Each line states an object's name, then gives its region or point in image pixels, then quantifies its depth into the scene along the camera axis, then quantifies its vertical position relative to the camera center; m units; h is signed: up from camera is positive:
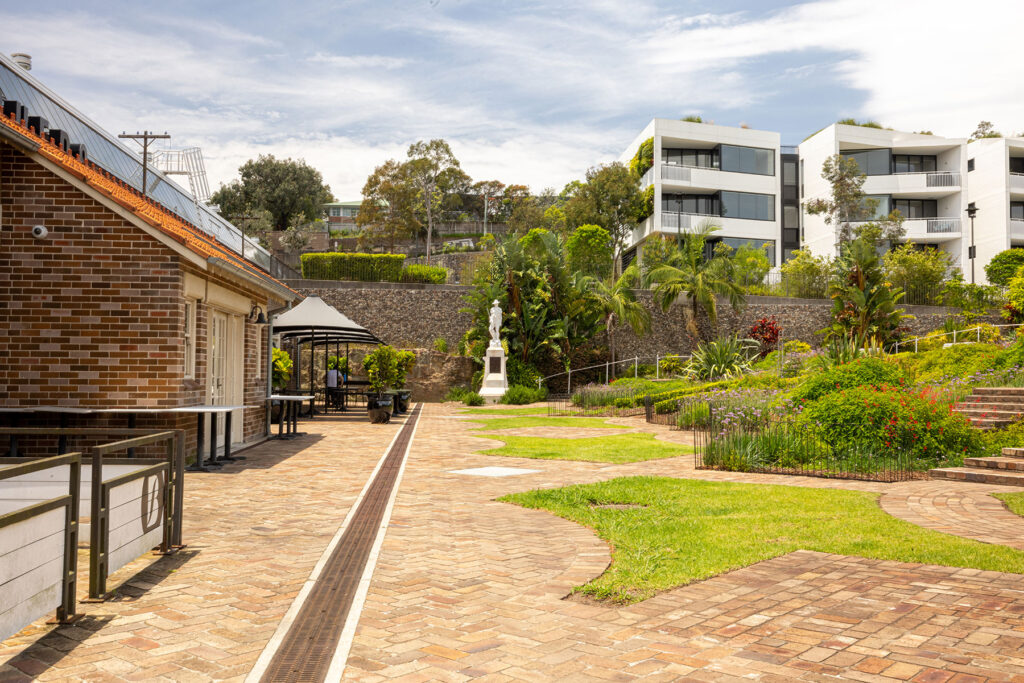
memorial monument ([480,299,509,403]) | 31.44 +0.05
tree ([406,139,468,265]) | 52.91 +13.77
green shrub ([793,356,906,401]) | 12.92 -0.17
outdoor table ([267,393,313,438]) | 15.72 -1.09
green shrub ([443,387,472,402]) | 33.09 -1.23
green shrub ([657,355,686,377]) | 33.94 +0.04
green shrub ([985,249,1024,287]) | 40.47 +5.54
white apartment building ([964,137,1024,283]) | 45.59 +10.67
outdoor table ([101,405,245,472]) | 10.35 -1.00
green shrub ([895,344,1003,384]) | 17.43 +0.16
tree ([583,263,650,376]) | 33.25 +2.74
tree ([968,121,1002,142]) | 53.75 +16.88
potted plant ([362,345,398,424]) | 25.75 -0.05
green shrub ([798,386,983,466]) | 11.45 -0.89
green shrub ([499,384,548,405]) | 30.22 -1.19
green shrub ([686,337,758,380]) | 26.88 +0.19
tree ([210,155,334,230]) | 60.09 +13.90
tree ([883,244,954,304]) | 39.00 +4.95
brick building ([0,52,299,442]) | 10.53 +1.02
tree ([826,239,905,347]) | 32.69 +3.11
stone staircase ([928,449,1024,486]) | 10.00 -1.41
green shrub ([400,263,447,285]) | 36.62 +4.43
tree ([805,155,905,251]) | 43.34 +9.30
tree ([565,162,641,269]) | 45.88 +10.18
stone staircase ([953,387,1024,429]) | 12.81 -0.70
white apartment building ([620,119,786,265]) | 45.38 +11.33
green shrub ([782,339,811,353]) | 33.62 +0.92
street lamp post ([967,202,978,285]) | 39.69 +8.24
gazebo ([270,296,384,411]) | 19.58 +1.13
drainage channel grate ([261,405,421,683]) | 3.98 -1.59
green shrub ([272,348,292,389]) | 23.52 -0.09
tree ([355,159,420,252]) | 53.59 +11.60
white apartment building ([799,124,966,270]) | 47.25 +11.86
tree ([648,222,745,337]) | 34.47 +3.99
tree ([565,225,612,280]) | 43.69 +6.97
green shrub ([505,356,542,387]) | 32.44 -0.33
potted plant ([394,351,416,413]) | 24.98 -0.29
